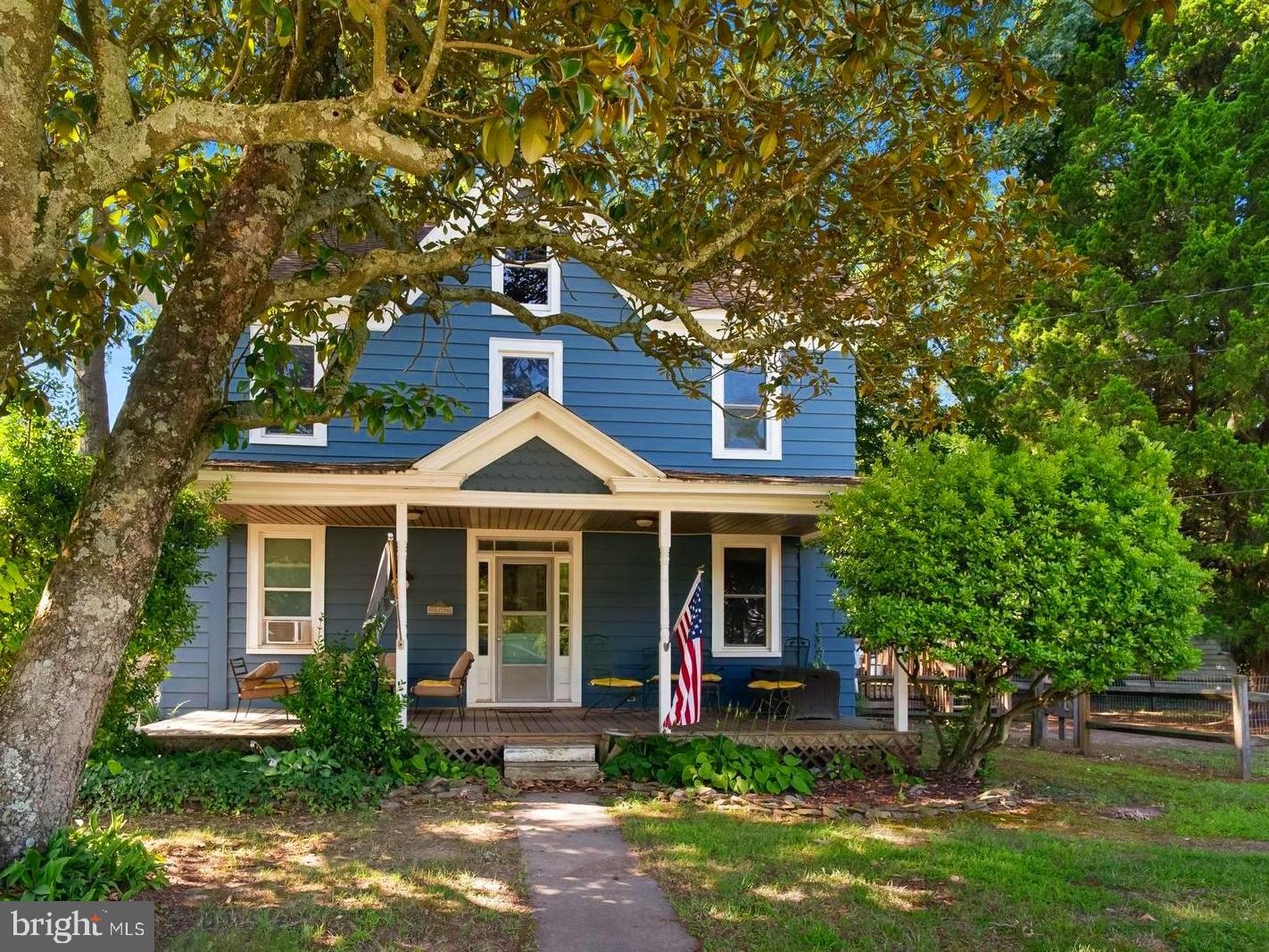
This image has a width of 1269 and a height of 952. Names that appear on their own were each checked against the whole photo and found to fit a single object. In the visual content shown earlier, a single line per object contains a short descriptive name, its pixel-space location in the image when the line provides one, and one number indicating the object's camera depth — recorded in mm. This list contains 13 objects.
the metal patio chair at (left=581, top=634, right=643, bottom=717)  12672
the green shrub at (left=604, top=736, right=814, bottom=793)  9383
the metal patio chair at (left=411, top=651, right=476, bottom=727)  10891
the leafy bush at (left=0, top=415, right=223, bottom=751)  7805
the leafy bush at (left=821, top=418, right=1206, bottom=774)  9078
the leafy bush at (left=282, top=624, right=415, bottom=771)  8953
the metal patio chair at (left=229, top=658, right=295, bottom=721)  10539
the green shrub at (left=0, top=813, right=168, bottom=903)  4824
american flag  9734
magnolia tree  4613
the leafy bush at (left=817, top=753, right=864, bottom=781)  10164
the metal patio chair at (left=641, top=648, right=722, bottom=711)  12758
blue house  12070
